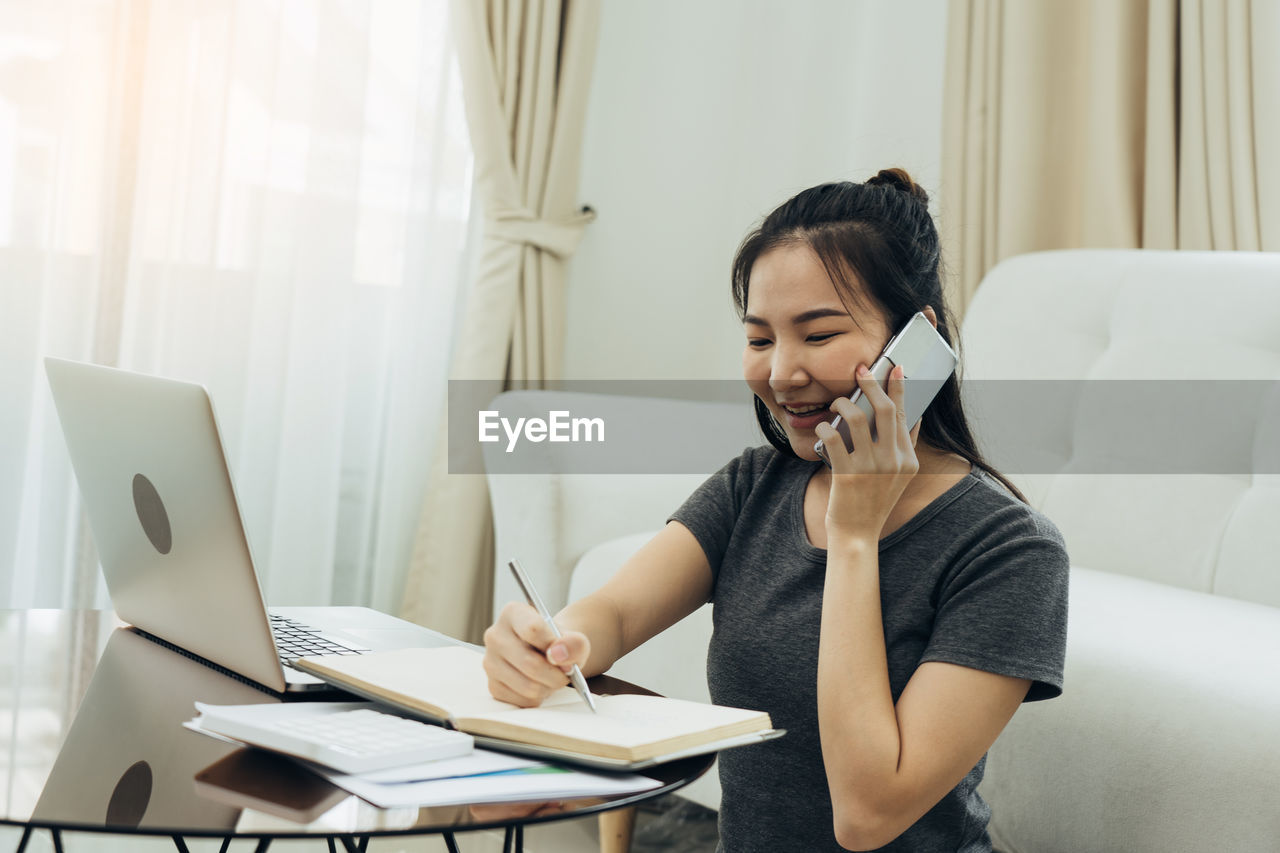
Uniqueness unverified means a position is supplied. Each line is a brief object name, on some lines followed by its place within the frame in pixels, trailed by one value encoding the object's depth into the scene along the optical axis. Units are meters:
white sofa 1.05
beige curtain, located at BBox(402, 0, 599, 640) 2.31
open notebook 0.64
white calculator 0.60
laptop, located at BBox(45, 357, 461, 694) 0.74
